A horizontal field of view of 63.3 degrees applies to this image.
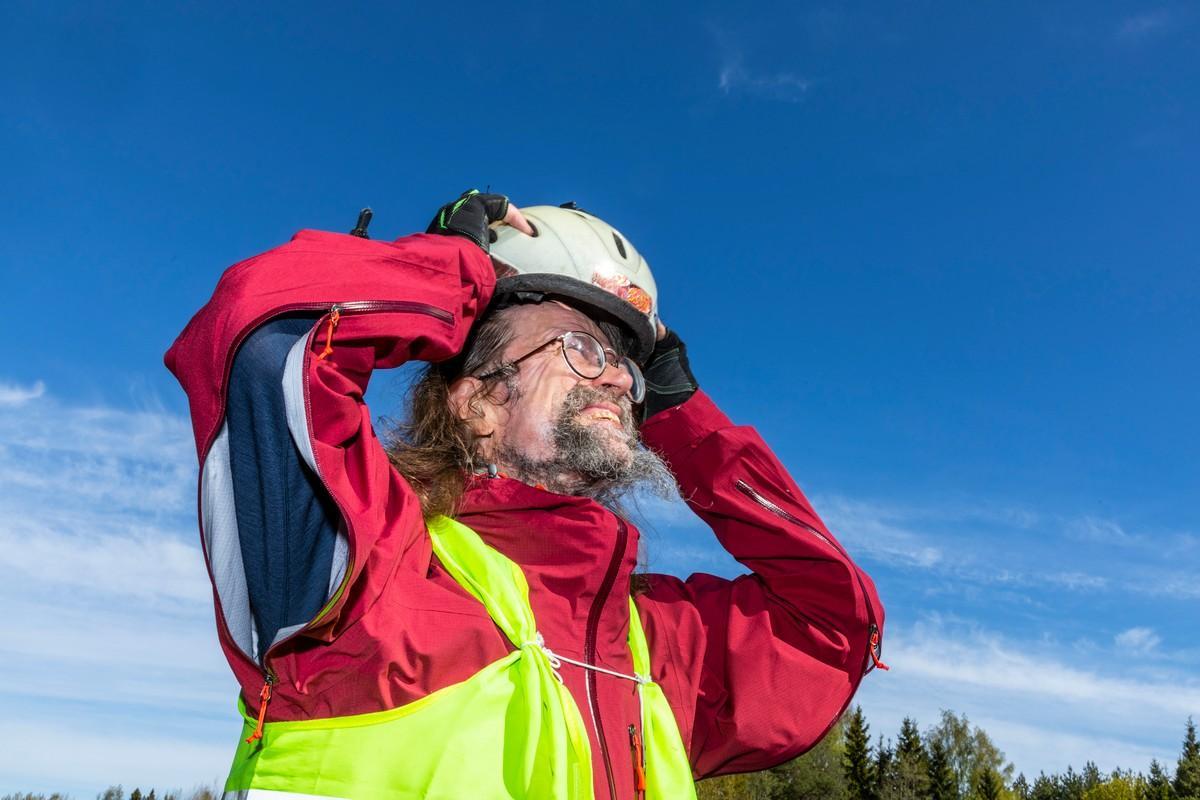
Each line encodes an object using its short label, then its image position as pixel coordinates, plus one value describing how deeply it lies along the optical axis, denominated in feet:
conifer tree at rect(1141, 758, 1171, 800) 185.16
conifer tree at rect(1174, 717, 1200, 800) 183.11
